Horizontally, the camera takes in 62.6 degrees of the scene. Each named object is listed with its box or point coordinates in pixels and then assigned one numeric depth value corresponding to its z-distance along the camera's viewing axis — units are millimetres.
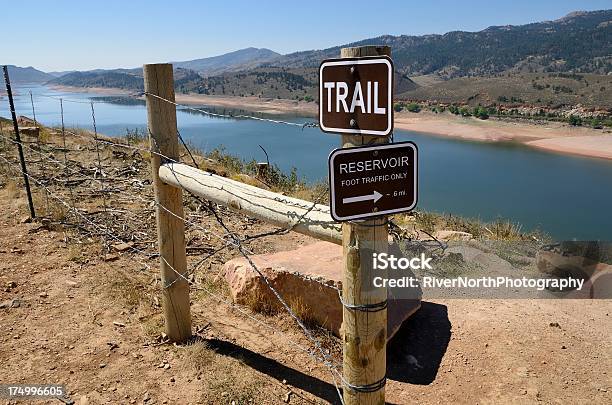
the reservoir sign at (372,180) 1597
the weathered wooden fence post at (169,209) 3105
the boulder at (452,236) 6656
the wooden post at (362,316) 1757
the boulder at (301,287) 3830
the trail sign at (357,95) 1552
